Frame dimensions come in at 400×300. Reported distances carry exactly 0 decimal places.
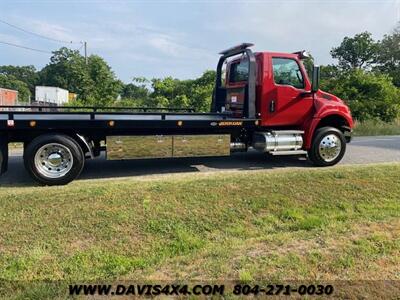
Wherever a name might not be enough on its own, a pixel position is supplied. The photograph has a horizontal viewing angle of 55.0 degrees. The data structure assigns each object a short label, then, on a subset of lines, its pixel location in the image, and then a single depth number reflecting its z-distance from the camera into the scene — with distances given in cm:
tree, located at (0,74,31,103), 8173
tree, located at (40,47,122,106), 2358
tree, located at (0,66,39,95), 10438
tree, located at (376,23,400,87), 5138
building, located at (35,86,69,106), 4772
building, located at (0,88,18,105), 3541
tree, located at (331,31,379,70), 5400
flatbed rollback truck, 660
